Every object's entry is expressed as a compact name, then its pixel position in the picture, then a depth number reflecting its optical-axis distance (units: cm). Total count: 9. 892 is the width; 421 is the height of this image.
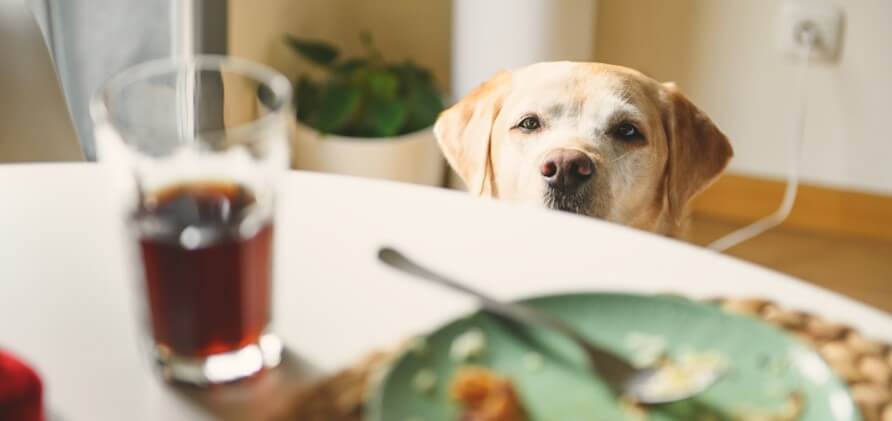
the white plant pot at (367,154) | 245
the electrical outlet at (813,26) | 236
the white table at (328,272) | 75
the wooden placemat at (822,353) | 70
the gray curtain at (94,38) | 203
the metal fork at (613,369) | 71
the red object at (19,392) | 65
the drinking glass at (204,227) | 69
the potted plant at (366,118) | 246
